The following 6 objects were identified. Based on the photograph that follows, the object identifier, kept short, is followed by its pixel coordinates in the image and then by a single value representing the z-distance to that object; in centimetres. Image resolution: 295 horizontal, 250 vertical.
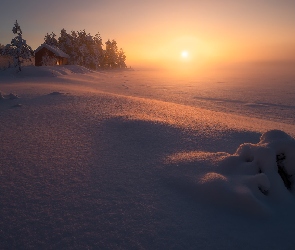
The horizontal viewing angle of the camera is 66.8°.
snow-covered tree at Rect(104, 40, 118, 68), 7281
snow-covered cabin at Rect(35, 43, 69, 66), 3406
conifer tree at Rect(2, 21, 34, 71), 2452
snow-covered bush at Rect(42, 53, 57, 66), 3406
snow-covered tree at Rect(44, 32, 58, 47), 5494
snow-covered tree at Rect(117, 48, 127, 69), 7986
